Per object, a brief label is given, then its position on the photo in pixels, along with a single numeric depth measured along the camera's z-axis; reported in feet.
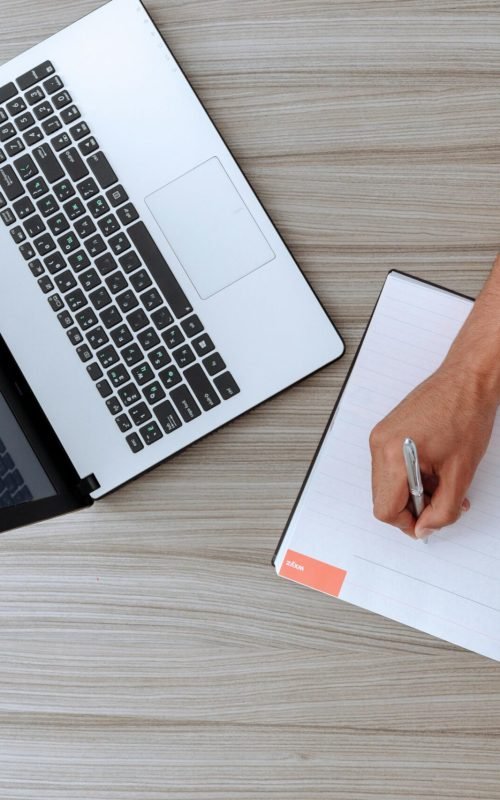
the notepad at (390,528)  2.27
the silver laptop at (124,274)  2.38
